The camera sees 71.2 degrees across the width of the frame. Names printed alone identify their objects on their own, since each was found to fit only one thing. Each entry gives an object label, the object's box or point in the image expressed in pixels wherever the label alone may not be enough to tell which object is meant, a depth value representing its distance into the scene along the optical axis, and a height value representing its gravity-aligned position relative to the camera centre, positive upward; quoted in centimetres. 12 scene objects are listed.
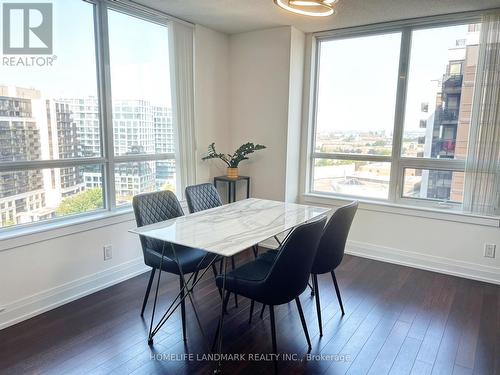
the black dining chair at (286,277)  186 -79
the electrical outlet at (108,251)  311 -106
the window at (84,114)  255 +15
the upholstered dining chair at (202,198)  296 -56
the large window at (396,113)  346 +26
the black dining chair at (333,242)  236 -73
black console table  408 -59
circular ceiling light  212 +81
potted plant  402 -24
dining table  198 -60
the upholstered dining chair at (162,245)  239 -83
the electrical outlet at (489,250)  334 -106
